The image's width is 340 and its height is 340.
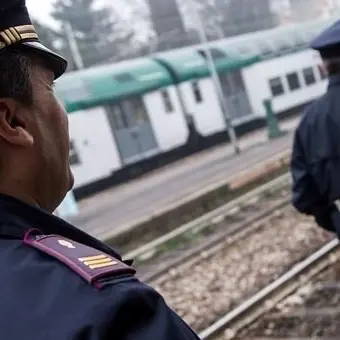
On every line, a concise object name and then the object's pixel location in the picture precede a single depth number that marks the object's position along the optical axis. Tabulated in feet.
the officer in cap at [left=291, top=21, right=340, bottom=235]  7.80
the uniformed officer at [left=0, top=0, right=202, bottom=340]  2.36
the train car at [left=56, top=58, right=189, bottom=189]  27.89
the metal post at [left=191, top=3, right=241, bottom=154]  32.60
